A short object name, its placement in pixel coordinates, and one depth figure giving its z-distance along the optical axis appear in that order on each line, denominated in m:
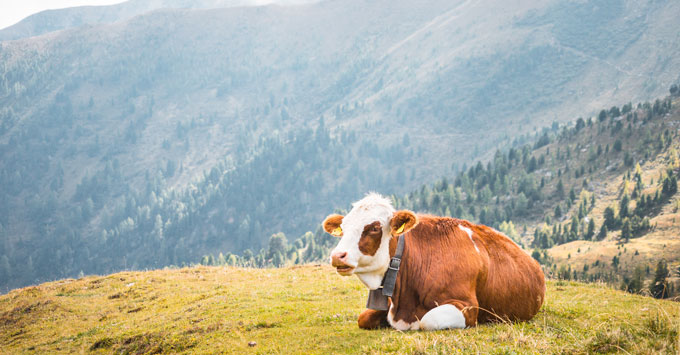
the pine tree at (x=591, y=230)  100.55
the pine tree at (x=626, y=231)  86.31
